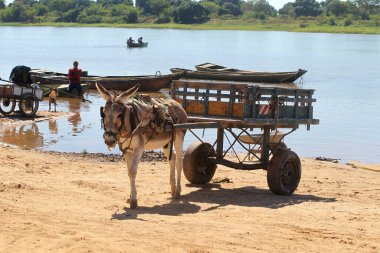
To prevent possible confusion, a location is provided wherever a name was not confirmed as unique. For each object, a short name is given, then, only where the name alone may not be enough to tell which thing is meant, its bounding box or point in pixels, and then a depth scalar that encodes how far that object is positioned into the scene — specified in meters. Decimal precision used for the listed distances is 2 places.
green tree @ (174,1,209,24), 164.75
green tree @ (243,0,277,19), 174.12
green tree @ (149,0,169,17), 178.38
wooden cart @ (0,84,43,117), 24.59
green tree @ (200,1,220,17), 174.57
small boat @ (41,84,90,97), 31.82
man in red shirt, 31.48
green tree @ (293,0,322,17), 177.75
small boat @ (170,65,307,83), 42.25
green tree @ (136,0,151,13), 180.88
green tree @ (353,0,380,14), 169.12
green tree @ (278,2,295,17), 177.93
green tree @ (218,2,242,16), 182.50
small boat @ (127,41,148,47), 87.64
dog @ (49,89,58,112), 28.72
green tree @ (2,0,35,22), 196.90
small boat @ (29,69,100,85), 37.53
